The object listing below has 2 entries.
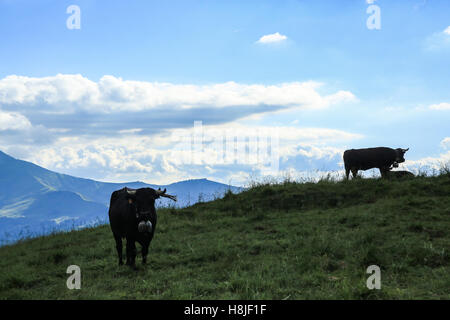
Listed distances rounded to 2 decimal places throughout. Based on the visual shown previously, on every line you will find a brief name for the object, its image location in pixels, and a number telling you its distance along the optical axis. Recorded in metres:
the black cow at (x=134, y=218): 9.37
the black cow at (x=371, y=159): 22.22
